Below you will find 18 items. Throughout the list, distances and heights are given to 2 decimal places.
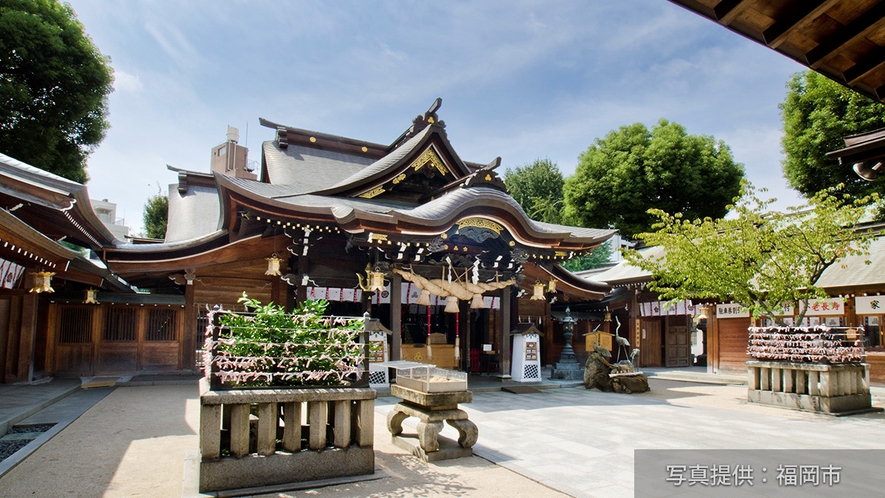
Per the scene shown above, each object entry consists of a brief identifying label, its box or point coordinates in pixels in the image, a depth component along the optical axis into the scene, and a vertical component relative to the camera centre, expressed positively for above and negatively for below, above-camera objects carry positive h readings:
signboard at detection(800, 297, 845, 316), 16.33 -0.08
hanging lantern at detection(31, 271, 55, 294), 10.45 +0.24
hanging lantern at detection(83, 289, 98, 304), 13.40 -0.05
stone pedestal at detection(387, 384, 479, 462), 6.25 -1.47
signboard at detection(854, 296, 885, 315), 15.21 -0.02
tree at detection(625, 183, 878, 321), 11.30 +1.12
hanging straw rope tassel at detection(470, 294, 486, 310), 14.55 -0.08
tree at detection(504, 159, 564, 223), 40.09 +8.62
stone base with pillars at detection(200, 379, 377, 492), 4.94 -1.38
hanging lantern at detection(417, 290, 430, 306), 13.94 +0.02
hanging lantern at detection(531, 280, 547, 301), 15.40 +0.25
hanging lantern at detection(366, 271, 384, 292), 12.88 +0.40
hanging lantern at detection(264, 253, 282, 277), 13.20 +0.77
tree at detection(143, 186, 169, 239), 34.97 +5.18
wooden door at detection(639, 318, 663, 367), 22.45 -1.73
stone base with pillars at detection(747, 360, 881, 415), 10.14 -1.63
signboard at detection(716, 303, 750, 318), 18.88 -0.30
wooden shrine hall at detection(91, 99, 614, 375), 12.62 +1.23
